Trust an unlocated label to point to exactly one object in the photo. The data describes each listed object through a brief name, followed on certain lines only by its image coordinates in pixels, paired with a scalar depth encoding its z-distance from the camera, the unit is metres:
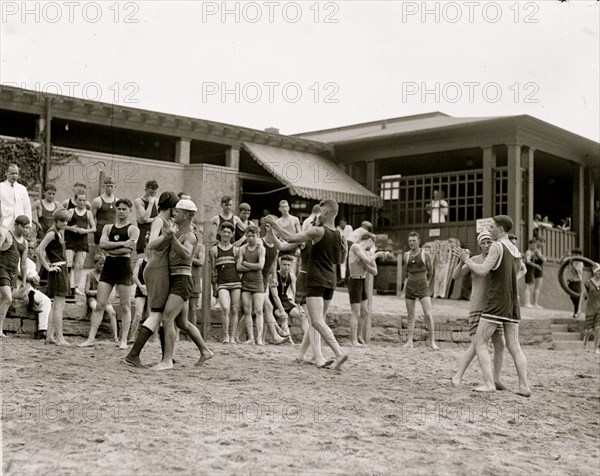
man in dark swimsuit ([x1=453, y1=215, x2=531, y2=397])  8.16
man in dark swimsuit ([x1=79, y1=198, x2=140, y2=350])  9.48
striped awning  21.75
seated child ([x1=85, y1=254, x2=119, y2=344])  10.59
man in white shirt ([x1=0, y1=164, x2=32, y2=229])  11.35
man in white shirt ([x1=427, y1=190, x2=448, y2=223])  22.52
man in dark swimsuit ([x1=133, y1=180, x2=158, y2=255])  11.25
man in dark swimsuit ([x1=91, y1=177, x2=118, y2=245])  11.66
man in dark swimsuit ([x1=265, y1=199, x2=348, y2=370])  8.75
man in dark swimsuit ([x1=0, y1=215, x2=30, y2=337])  10.13
